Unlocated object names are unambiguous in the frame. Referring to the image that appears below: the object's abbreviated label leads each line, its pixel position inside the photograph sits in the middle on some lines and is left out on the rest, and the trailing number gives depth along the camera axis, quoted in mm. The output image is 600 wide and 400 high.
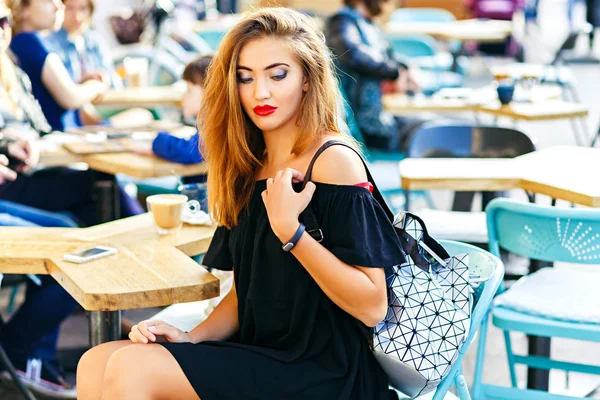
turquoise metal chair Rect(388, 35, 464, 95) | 6785
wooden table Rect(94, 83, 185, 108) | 4496
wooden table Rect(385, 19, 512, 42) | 7586
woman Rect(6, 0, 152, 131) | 3902
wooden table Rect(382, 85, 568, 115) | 4457
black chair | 3529
